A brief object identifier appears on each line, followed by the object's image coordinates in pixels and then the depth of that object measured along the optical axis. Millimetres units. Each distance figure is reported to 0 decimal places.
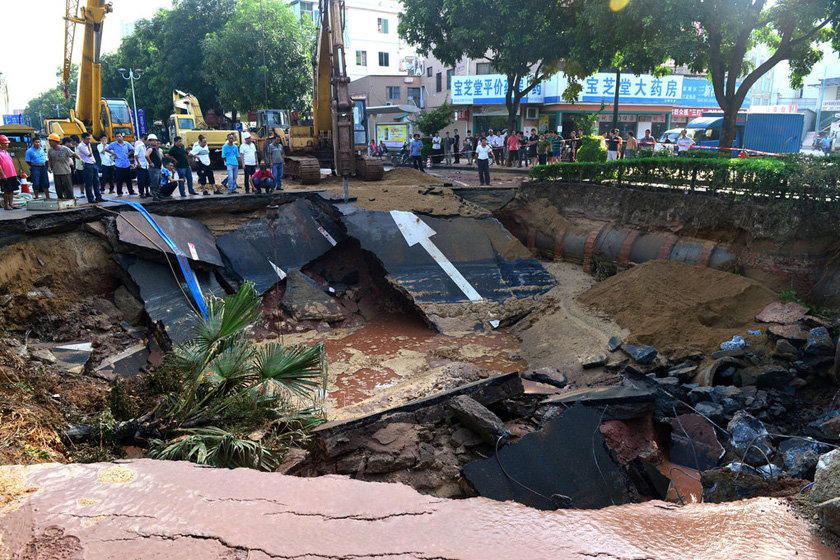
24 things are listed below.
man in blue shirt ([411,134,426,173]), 22188
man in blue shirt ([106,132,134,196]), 13602
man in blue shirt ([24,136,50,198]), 12250
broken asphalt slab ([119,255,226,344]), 10312
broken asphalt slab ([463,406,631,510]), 5223
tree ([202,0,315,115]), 31703
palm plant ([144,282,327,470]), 6035
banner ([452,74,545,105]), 31391
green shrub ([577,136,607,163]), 16312
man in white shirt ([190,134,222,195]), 14170
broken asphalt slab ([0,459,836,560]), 3451
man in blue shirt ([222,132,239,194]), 14228
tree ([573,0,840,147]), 12945
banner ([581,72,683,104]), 30884
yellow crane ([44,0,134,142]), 17509
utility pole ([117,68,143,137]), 38788
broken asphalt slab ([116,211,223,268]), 10766
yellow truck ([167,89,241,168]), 22812
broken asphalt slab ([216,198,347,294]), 12297
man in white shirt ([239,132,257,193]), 14281
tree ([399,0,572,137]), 20766
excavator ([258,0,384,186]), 15898
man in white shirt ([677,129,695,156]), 20391
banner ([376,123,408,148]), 32750
